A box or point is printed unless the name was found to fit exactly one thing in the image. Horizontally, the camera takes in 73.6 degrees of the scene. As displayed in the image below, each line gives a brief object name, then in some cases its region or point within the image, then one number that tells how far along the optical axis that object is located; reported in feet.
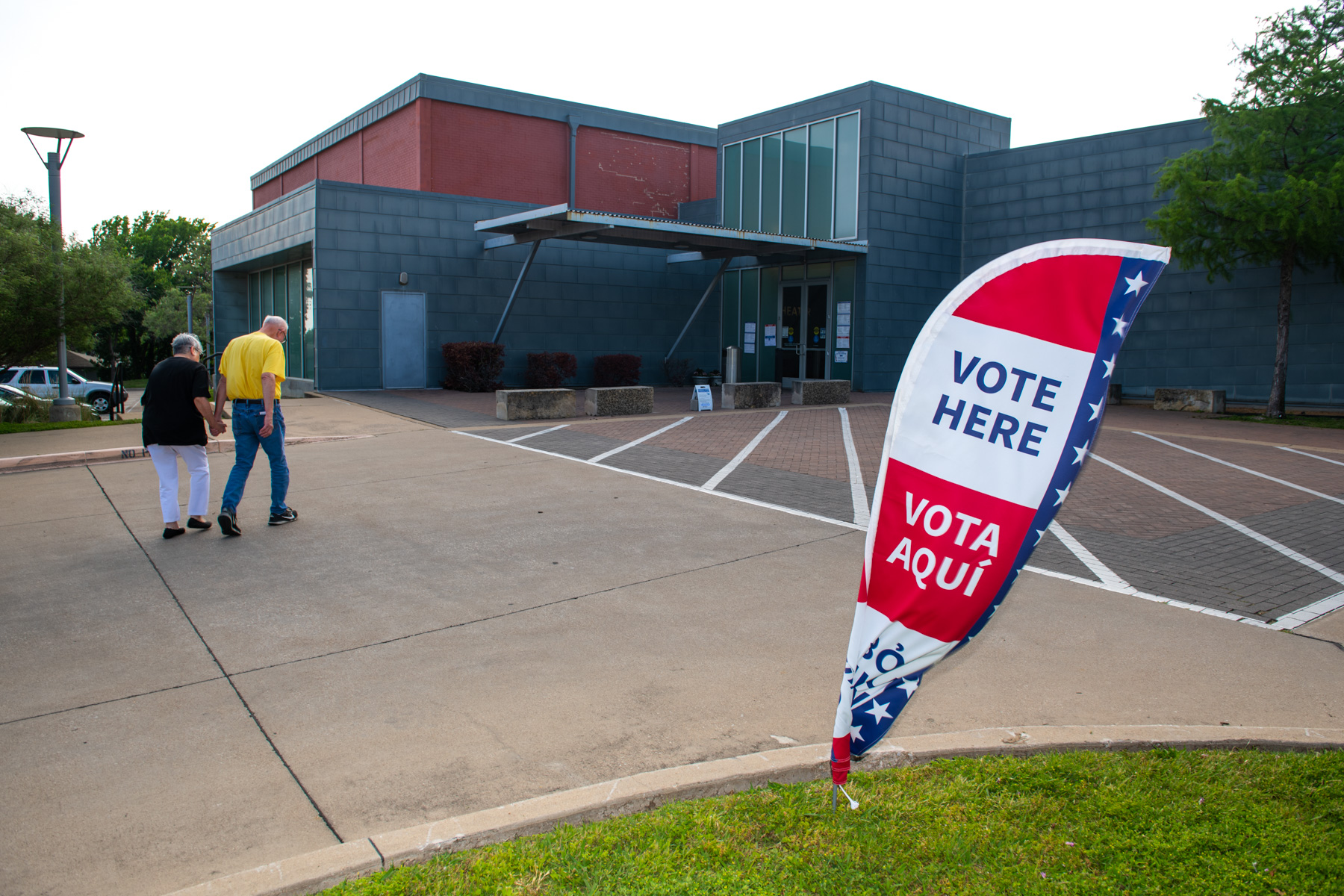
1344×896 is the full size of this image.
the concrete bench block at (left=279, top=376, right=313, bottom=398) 68.59
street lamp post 54.95
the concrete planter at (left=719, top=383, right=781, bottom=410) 60.64
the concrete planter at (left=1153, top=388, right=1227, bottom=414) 59.93
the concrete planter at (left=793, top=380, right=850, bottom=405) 63.98
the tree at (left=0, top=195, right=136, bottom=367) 49.70
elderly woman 23.45
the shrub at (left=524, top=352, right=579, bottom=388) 77.56
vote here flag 7.70
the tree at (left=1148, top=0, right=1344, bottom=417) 51.80
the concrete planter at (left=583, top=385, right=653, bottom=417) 54.49
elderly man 24.09
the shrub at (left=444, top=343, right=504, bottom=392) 72.02
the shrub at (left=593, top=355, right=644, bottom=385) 81.56
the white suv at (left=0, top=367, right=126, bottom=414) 84.33
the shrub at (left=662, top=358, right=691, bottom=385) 87.35
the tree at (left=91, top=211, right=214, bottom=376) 133.28
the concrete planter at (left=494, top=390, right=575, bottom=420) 51.03
